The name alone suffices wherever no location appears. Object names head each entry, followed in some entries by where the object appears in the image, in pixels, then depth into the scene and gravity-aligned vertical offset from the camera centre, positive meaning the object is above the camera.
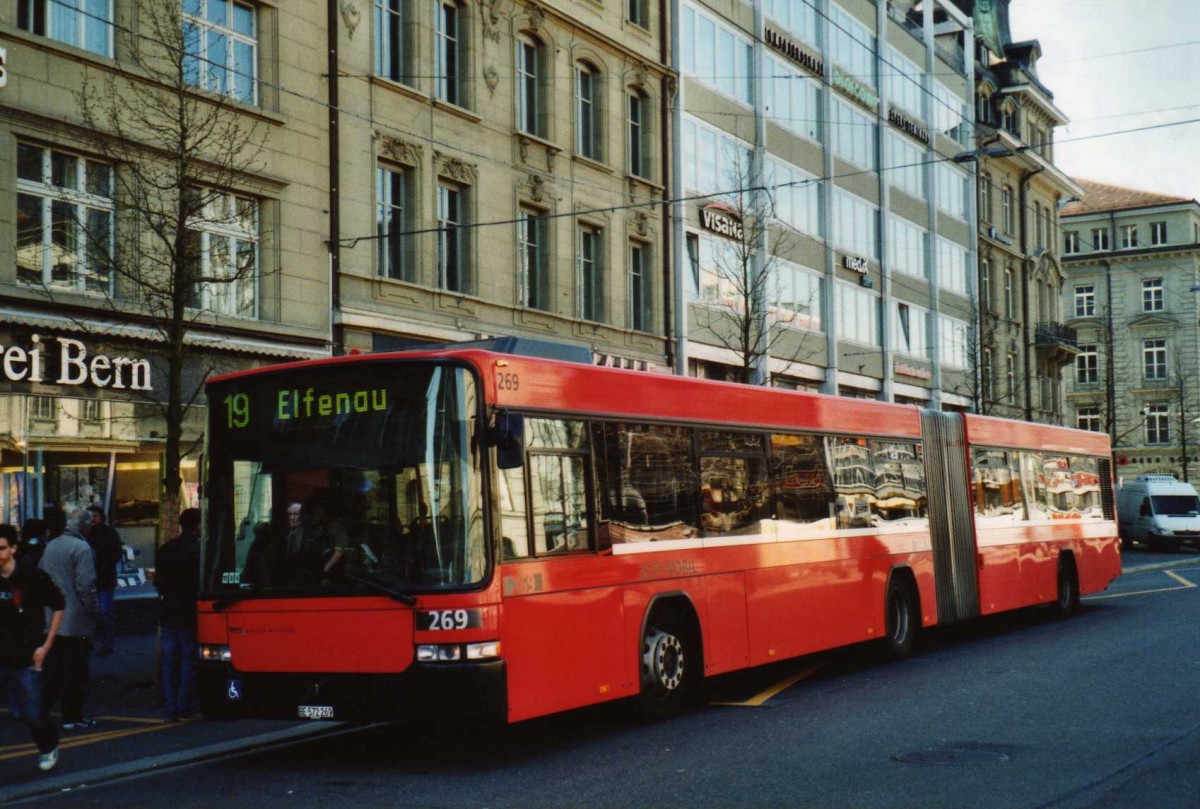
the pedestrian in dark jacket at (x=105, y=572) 17.84 -0.81
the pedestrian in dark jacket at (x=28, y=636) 9.71 -0.85
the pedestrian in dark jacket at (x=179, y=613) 12.73 -0.93
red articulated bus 9.74 -0.29
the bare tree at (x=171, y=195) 14.41 +3.71
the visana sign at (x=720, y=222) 34.31 +6.23
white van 50.00 -0.89
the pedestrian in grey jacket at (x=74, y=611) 12.02 -0.85
